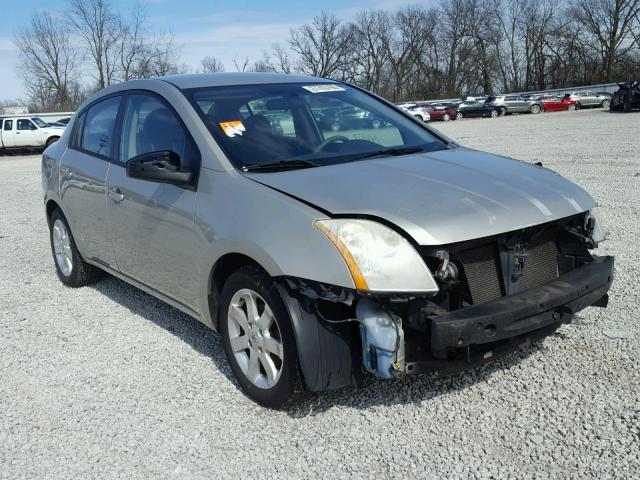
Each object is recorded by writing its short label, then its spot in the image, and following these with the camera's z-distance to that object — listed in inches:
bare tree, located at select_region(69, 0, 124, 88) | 2325.3
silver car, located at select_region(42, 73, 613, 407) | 107.5
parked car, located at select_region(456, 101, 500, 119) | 1692.9
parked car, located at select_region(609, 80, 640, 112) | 1173.1
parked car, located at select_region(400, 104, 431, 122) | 1670.8
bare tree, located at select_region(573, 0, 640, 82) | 2834.6
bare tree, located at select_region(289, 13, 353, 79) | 3523.6
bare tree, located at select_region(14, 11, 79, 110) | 2351.1
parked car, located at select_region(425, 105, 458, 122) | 1696.1
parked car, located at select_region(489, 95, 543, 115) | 1704.0
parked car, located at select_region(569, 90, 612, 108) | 1678.2
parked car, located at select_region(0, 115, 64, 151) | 1098.7
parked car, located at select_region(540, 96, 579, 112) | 1713.5
